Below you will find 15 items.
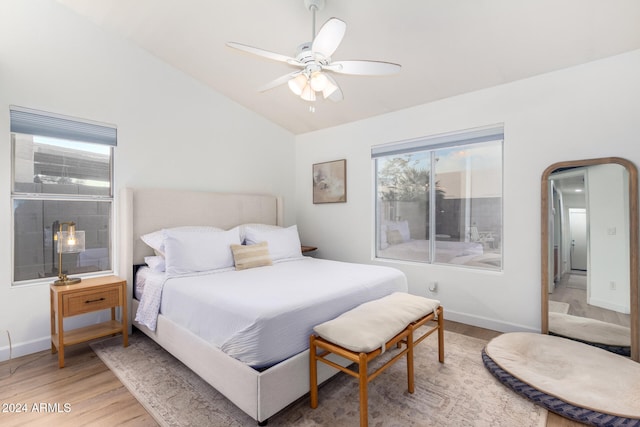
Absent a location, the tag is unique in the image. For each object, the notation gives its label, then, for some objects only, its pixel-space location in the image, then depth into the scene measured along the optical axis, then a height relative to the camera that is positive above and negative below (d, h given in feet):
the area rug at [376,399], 5.67 -3.78
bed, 5.45 -1.97
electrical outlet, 11.08 -2.70
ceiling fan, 5.90 +3.13
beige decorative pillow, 9.78 -1.42
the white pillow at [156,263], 9.29 -1.55
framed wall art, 13.53 +1.34
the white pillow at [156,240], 9.58 -0.87
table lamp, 8.09 -0.80
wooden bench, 5.33 -2.29
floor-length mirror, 7.72 -1.14
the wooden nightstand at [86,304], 7.66 -2.40
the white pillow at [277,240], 11.09 -1.04
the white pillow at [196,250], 8.78 -1.13
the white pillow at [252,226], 11.59 -0.61
